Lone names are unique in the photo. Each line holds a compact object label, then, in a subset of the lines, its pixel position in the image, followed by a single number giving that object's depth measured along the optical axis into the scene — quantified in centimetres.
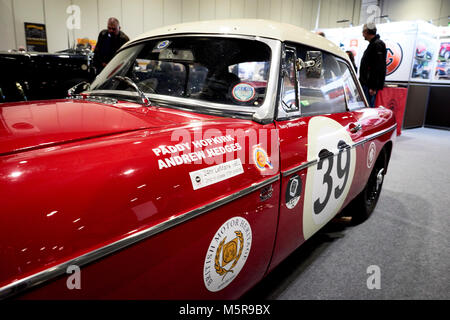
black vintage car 368
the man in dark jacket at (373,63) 480
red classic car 69
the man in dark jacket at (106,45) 465
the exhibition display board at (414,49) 748
